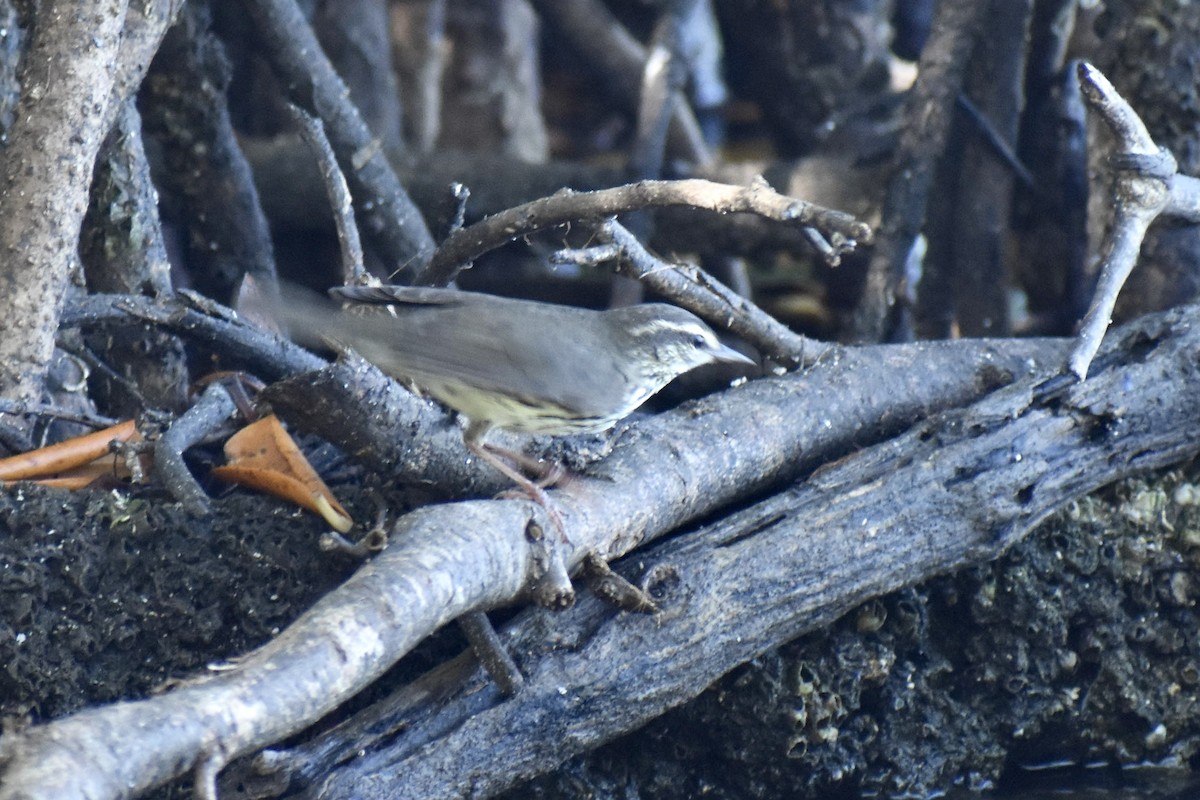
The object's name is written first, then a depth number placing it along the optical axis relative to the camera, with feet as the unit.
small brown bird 22.81
